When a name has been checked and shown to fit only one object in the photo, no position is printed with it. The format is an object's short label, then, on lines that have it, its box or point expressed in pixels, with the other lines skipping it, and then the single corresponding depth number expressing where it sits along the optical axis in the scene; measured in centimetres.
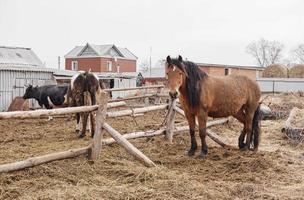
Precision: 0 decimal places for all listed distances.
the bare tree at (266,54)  8175
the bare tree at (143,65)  8994
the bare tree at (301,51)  7656
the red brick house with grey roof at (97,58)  5066
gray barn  2208
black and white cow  1470
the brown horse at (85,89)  882
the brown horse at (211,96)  673
